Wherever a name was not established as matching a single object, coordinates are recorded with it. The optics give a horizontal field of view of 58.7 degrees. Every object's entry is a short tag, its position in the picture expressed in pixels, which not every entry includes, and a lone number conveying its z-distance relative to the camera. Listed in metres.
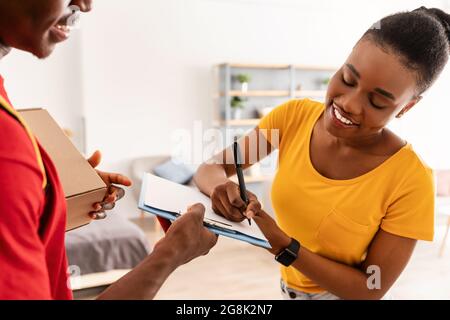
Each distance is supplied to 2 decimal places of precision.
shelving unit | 3.73
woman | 0.73
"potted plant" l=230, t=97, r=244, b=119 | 3.79
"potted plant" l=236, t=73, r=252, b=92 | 3.74
